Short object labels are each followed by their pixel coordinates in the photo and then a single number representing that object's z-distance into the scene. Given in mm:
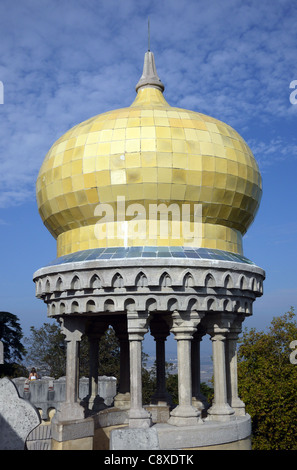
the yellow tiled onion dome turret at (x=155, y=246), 14578
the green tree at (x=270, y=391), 26781
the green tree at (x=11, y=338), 45781
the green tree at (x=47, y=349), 48125
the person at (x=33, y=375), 25969
